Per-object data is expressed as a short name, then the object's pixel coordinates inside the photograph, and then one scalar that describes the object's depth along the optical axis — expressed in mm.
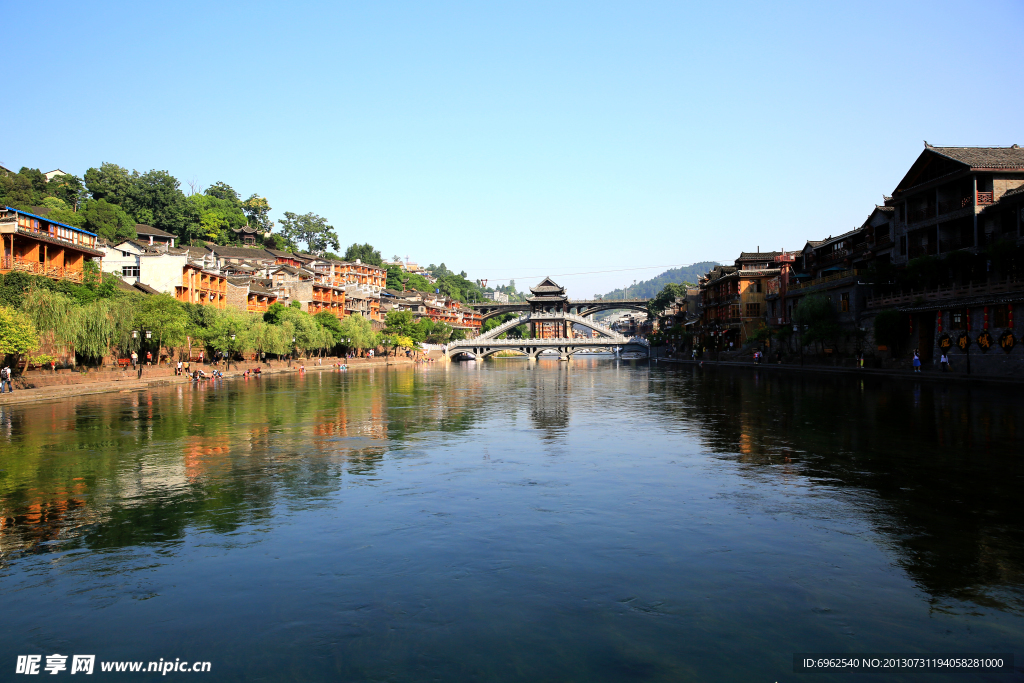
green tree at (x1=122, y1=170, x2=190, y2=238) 136125
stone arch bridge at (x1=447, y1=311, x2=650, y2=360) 139500
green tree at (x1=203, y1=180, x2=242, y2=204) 174375
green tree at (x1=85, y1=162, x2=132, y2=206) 133500
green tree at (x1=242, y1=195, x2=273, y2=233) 178875
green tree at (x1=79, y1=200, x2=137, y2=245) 107812
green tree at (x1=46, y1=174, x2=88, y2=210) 121444
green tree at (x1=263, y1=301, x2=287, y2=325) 83906
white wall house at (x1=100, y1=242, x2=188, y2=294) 74500
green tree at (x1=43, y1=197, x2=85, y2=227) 97188
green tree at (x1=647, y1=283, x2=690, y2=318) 173125
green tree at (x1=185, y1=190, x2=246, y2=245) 149375
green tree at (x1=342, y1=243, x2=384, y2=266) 194000
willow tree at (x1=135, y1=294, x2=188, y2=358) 53281
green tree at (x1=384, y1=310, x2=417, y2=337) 126688
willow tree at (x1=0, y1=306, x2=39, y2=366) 35750
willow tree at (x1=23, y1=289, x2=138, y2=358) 41156
